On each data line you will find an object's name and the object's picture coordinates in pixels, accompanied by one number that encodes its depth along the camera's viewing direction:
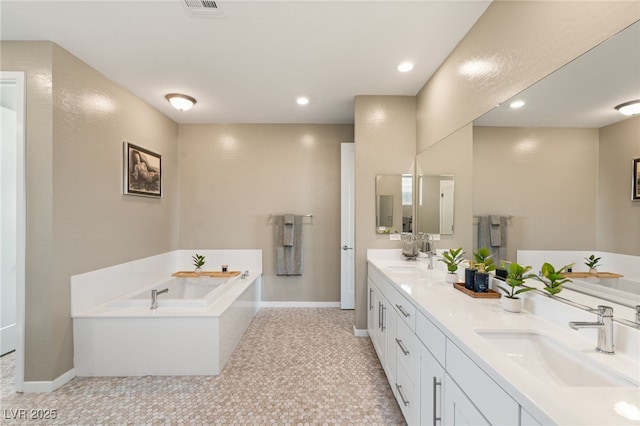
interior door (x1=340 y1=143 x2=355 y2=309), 3.88
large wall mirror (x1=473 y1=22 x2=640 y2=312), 1.02
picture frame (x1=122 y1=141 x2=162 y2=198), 2.99
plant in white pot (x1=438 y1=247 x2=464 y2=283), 2.01
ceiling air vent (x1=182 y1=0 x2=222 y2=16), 1.74
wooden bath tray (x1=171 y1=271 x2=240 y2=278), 3.76
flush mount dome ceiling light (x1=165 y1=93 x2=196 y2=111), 3.06
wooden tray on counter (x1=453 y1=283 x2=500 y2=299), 1.63
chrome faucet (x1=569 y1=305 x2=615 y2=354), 0.97
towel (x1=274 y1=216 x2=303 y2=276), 4.00
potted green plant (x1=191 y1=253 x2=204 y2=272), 3.92
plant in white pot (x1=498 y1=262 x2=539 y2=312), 1.40
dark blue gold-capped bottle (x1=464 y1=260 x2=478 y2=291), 1.75
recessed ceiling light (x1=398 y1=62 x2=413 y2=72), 2.44
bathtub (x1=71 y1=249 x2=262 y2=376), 2.34
